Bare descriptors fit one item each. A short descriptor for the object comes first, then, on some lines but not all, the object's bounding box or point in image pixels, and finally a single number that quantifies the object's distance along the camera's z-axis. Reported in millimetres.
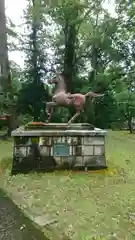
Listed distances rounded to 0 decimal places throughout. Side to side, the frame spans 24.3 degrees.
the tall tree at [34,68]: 15164
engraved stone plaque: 6566
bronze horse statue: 7277
